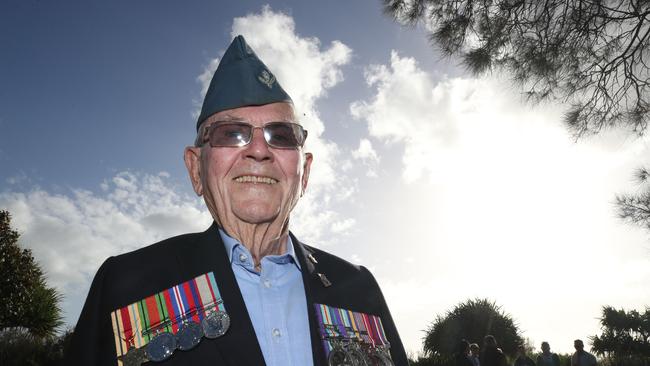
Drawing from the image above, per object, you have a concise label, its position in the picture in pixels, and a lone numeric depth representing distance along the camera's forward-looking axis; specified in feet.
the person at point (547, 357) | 33.63
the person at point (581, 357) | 30.86
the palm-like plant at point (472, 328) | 54.95
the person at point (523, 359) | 33.30
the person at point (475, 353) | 32.91
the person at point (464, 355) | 29.52
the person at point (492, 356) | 28.91
